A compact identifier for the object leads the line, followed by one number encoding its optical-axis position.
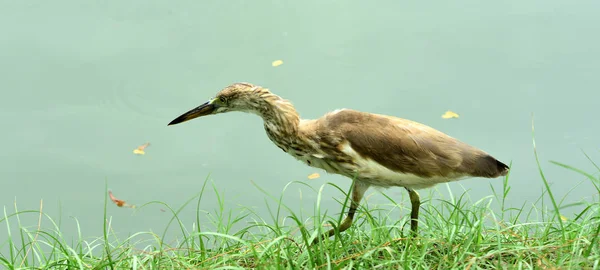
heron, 6.33
